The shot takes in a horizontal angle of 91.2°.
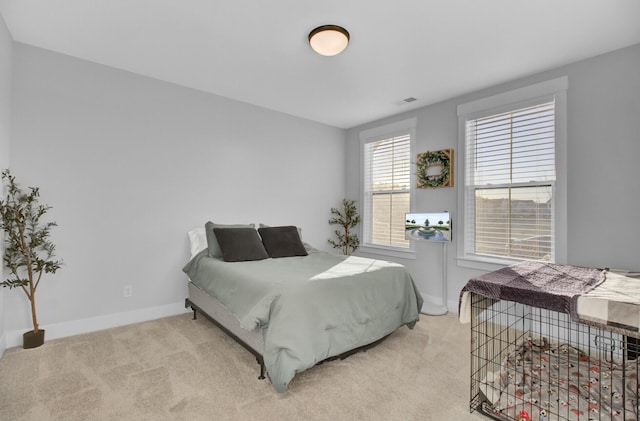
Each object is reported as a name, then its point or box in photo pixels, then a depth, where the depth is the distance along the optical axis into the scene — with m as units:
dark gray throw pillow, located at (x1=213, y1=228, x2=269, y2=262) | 3.24
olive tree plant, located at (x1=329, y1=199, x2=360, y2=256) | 5.02
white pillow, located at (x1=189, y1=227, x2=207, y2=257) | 3.53
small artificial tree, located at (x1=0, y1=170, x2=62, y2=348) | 2.55
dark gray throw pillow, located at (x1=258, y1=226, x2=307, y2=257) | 3.57
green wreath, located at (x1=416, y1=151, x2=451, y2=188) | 3.85
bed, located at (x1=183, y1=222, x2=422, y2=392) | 2.09
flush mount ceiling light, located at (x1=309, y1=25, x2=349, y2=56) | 2.37
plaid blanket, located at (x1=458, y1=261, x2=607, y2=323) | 1.54
